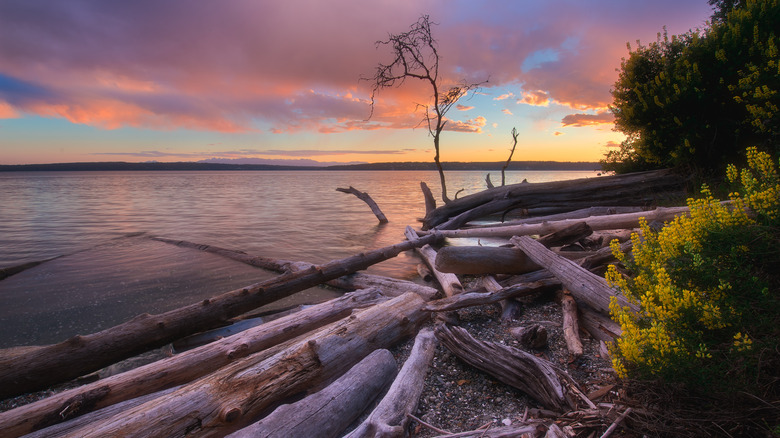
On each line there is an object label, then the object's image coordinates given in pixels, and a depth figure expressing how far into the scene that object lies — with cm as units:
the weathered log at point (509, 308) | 538
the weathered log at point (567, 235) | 702
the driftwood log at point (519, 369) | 301
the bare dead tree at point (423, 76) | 1628
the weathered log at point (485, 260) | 688
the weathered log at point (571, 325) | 409
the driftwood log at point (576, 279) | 462
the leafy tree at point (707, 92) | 956
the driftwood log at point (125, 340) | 413
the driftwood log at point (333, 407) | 258
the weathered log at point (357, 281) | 689
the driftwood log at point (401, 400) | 267
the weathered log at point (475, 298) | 533
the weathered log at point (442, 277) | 662
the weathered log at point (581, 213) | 1131
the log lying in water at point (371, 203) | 1809
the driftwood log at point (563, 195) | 1215
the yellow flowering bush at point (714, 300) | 221
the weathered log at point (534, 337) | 423
